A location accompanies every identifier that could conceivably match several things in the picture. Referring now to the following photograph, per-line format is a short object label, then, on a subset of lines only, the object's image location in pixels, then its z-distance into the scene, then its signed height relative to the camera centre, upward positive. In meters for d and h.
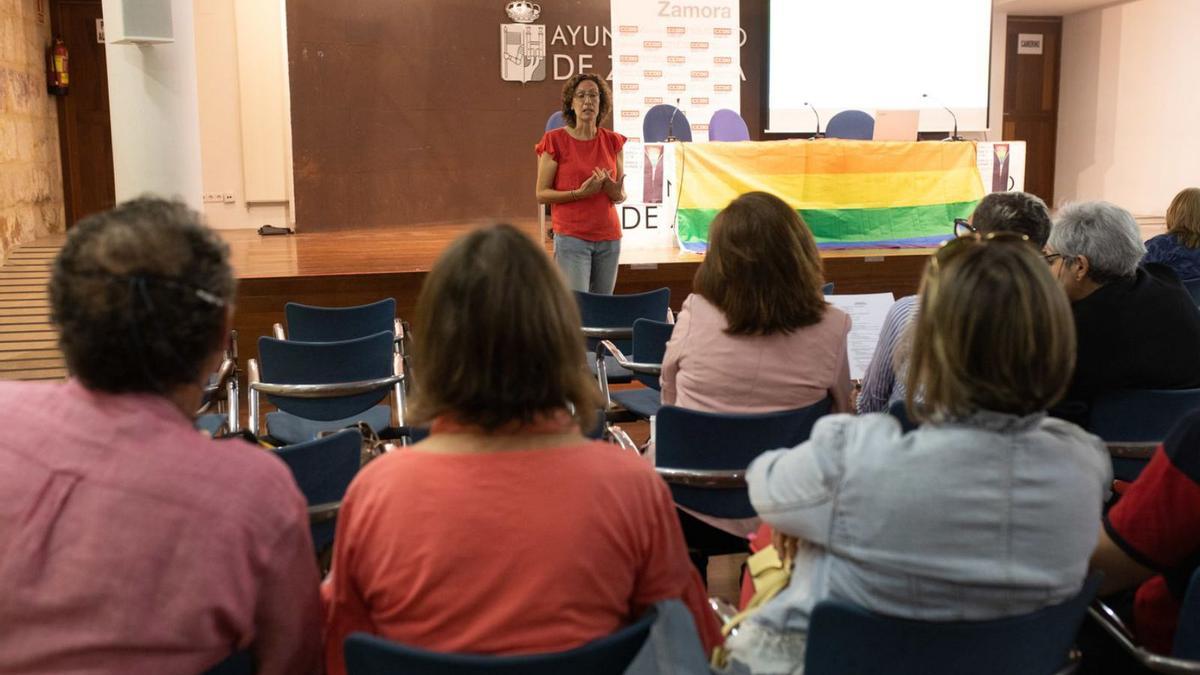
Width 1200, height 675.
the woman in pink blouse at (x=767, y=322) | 2.68 -0.41
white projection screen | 10.70 +0.92
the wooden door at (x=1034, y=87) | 13.15 +0.78
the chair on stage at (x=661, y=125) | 8.82 +0.23
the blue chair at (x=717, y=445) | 2.54 -0.68
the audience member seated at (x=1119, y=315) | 2.69 -0.40
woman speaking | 5.37 -0.15
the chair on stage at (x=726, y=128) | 8.89 +0.21
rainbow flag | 7.18 -0.21
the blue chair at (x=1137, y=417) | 2.67 -0.64
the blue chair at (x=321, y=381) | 3.62 -0.75
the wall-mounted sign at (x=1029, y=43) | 13.15 +1.29
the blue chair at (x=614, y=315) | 4.50 -0.66
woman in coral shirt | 1.38 -0.44
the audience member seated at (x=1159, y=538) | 1.67 -0.61
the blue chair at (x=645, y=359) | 3.81 -0.72
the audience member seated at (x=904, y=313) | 2.73 -0.40
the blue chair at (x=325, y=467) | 2.19 -0.63
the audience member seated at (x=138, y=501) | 1.29 -0.40
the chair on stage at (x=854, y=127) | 9.44 +0.22
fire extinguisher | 9.25 +0.73
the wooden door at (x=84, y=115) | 9.55 +0.36
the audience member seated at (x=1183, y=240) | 4.97 -0.40
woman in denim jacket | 1.46 -0.43
